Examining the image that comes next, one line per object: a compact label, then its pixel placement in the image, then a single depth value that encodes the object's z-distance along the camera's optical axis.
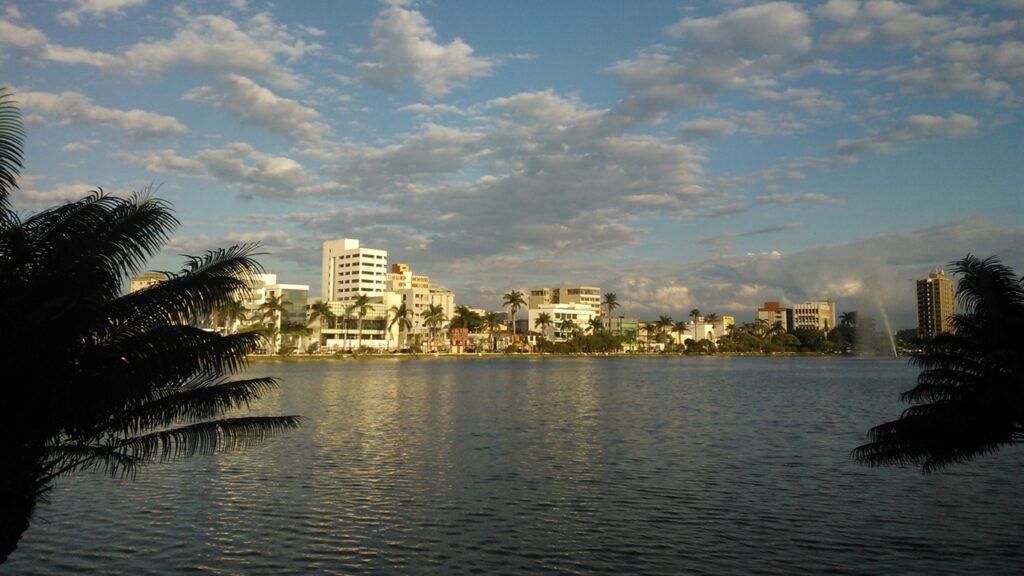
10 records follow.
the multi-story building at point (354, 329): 188.50
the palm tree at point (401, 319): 181.30
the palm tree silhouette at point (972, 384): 12.75
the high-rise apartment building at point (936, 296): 187.04
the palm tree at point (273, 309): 159.00
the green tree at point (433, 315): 192.62
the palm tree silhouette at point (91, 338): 10.41
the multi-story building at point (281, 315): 166.00
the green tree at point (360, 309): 174.75
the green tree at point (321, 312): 171.75
